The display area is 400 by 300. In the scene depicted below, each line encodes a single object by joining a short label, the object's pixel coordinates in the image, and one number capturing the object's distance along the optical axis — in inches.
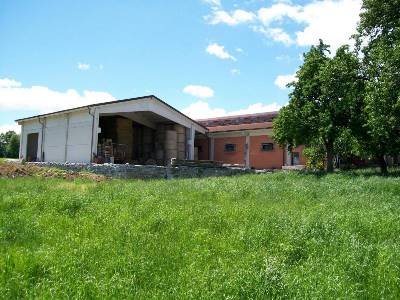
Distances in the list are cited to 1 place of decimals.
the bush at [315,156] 1238.4
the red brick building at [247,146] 1427.2
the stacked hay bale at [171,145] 1333.7
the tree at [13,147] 3132.4
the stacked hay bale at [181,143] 1349.7
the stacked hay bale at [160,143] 1368.1
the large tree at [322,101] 951.0
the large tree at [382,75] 738.2
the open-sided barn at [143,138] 1094.4
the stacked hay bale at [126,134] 1325.0
